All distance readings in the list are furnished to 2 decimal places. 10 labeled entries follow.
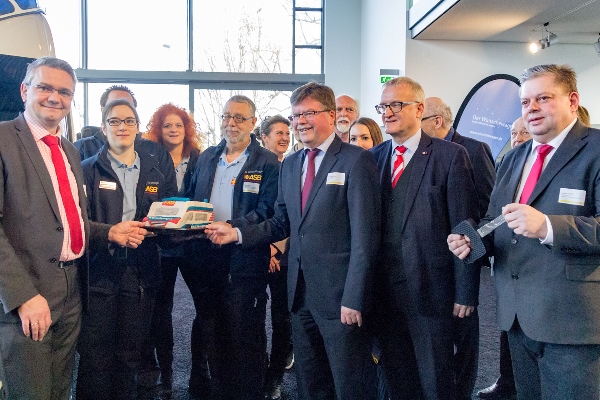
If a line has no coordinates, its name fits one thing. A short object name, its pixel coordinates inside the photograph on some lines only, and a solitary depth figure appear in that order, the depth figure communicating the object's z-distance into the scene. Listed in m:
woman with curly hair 3.27
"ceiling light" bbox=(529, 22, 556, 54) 6.46
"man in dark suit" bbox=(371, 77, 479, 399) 2.21
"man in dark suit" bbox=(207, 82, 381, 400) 2.21
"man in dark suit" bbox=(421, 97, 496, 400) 2.84
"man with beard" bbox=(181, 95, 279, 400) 2.86
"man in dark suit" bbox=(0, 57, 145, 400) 1.91
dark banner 7.09
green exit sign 7.39
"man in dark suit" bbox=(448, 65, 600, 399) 1.71
